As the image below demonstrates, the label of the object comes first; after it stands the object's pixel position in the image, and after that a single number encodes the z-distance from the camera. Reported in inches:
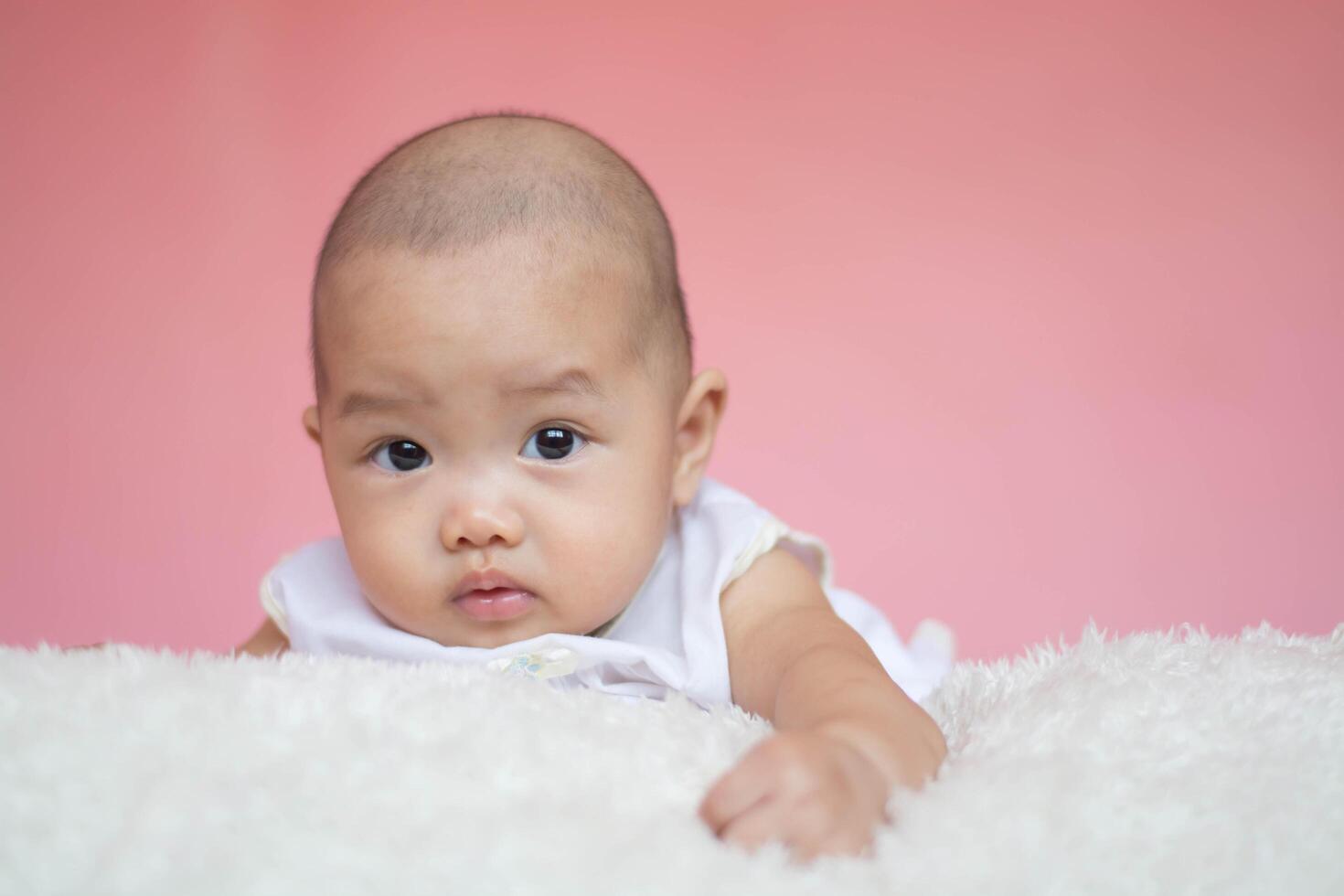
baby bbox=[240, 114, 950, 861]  18.7
